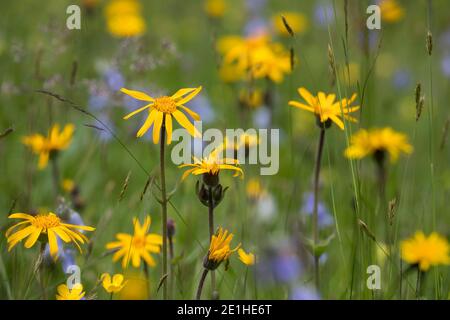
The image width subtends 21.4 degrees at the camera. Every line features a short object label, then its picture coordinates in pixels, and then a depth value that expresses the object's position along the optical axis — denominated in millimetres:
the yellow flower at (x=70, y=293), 2373
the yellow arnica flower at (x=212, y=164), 2297
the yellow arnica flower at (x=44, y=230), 2262
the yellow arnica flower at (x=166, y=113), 2264
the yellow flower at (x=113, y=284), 2376
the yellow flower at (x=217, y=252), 2236
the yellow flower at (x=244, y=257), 2366
